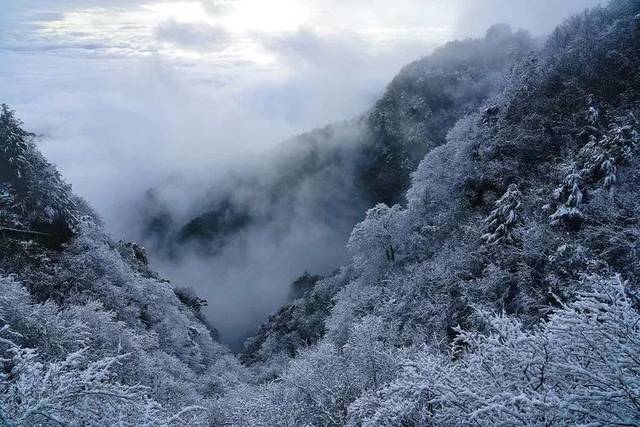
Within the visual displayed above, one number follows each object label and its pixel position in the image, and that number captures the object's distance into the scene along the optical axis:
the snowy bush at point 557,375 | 5.15
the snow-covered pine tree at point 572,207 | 22.38
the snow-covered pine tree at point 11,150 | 34.72
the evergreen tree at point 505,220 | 26.06
